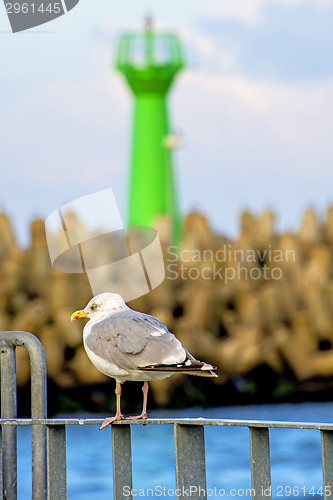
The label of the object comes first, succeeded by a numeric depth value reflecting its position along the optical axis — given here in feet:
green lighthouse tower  304.71
